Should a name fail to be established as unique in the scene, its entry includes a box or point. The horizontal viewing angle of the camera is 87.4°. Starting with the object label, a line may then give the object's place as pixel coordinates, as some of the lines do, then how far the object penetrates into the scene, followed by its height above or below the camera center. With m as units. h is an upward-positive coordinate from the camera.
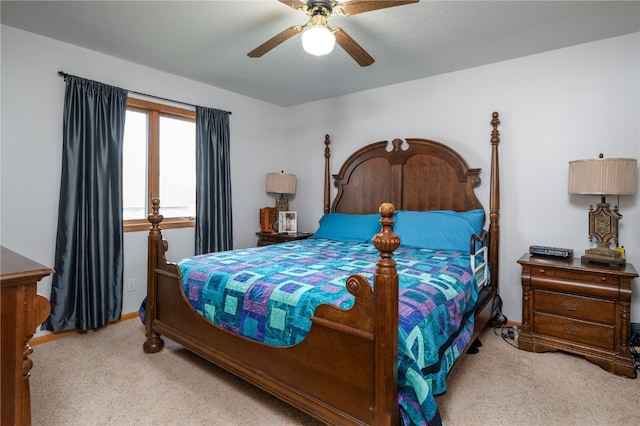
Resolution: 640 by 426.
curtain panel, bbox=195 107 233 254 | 3.76 +0.29
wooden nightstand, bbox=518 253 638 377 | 2.24 -0.72
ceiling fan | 1.85 +1.11
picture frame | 4.32 -0.19
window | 3.36 +0.46
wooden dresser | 1.10 -0.41
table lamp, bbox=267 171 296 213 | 4.32 +0.32
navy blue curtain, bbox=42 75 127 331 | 2.82 -0.05
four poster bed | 1.35 -0.51
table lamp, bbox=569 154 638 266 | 2.32 +0.14
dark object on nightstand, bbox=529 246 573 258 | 2.61 -0.34
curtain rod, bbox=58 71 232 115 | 2.81 +1.13
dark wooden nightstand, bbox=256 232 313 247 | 3.99 -0.36
